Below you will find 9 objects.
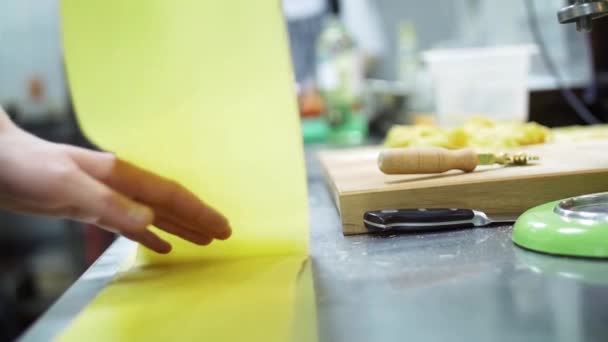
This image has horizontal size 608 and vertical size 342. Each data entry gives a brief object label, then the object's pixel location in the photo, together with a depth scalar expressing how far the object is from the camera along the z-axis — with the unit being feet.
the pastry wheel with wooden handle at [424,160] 2.51
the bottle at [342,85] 7.48
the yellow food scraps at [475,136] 3.08
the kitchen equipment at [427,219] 2.32
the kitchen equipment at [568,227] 1.82
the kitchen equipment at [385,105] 7.15
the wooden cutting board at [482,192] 2.39
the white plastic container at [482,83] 4.66
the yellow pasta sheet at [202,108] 2.06
